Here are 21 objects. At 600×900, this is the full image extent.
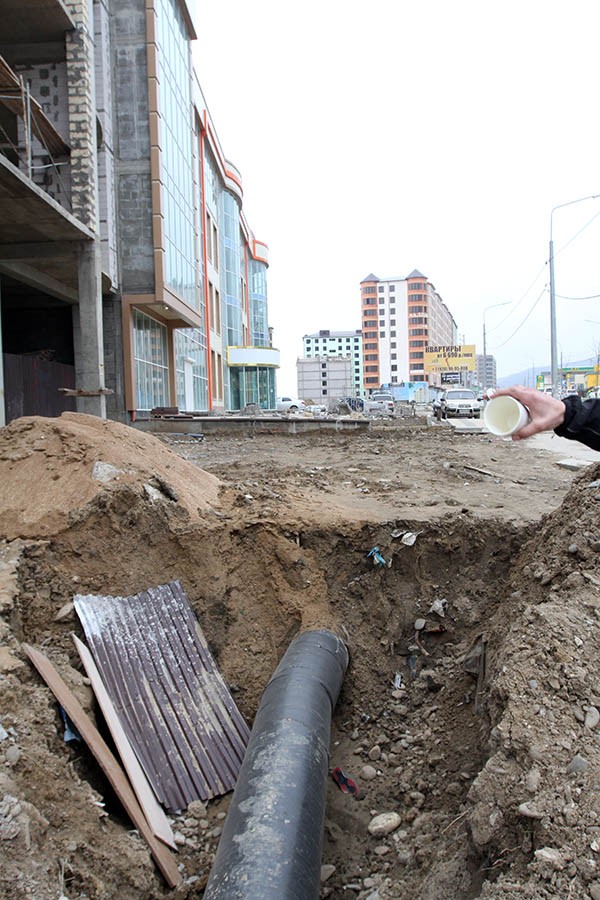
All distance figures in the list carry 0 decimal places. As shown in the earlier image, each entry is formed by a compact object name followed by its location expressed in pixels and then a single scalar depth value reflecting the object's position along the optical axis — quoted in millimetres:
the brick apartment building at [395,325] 110625
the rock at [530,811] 2078
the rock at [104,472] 5551
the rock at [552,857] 1895
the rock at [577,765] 2164
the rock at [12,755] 3088
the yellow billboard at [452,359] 71875
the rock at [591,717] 2355
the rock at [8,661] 3695
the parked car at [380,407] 32791
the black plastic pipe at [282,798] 2607
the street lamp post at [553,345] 22814
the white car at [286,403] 52762
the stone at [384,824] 3529
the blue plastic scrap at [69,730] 3764
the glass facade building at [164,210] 20266
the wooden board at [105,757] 3488
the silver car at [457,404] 27828
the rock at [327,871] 3414
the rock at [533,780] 2205
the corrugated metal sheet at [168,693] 4172
